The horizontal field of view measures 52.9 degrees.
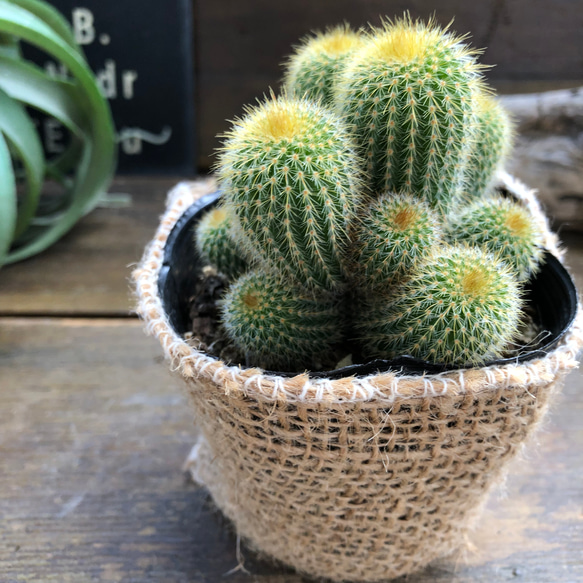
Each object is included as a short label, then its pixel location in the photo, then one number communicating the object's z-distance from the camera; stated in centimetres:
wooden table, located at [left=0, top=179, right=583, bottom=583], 17
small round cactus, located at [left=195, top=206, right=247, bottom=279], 15
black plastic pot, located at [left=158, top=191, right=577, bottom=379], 12
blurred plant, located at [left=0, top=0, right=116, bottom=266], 23
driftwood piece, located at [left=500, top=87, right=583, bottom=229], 27
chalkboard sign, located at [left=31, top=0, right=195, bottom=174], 28
